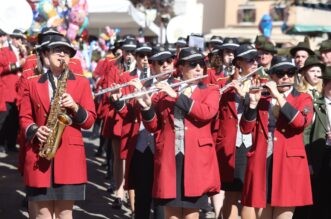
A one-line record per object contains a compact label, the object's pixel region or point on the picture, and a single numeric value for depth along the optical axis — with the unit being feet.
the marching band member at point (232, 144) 30.05
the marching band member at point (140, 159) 30.51
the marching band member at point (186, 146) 24.23
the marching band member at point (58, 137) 24.28
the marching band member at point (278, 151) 25.34
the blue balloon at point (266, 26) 108.87
